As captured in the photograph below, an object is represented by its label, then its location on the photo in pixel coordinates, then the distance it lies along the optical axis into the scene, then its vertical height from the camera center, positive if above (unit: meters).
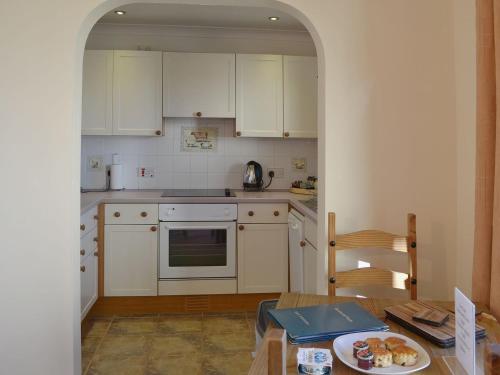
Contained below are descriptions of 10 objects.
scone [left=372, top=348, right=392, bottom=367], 0.89 -0.37
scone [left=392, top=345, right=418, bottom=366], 0.90 -0.37
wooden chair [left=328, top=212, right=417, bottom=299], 1.56 -0.25
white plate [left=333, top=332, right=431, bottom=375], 0.87 -0.38
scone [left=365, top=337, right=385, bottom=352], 0.94 -0.37
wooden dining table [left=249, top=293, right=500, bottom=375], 0.87 -0.38
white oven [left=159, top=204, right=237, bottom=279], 3.12 -0.42
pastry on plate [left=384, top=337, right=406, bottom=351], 0.95 -0.37
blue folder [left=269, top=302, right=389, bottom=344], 1.02 -0.36
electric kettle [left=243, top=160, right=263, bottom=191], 3.58 +0.09
